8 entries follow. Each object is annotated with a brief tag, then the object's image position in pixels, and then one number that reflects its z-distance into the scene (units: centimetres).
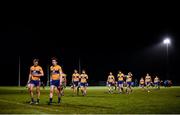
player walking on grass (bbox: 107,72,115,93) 3812
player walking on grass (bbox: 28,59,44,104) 1944
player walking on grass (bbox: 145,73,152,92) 4559
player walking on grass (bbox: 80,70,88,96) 3295
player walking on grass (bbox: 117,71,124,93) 3696
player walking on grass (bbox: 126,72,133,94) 3762
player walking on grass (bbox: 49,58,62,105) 1952
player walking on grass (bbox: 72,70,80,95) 3639
